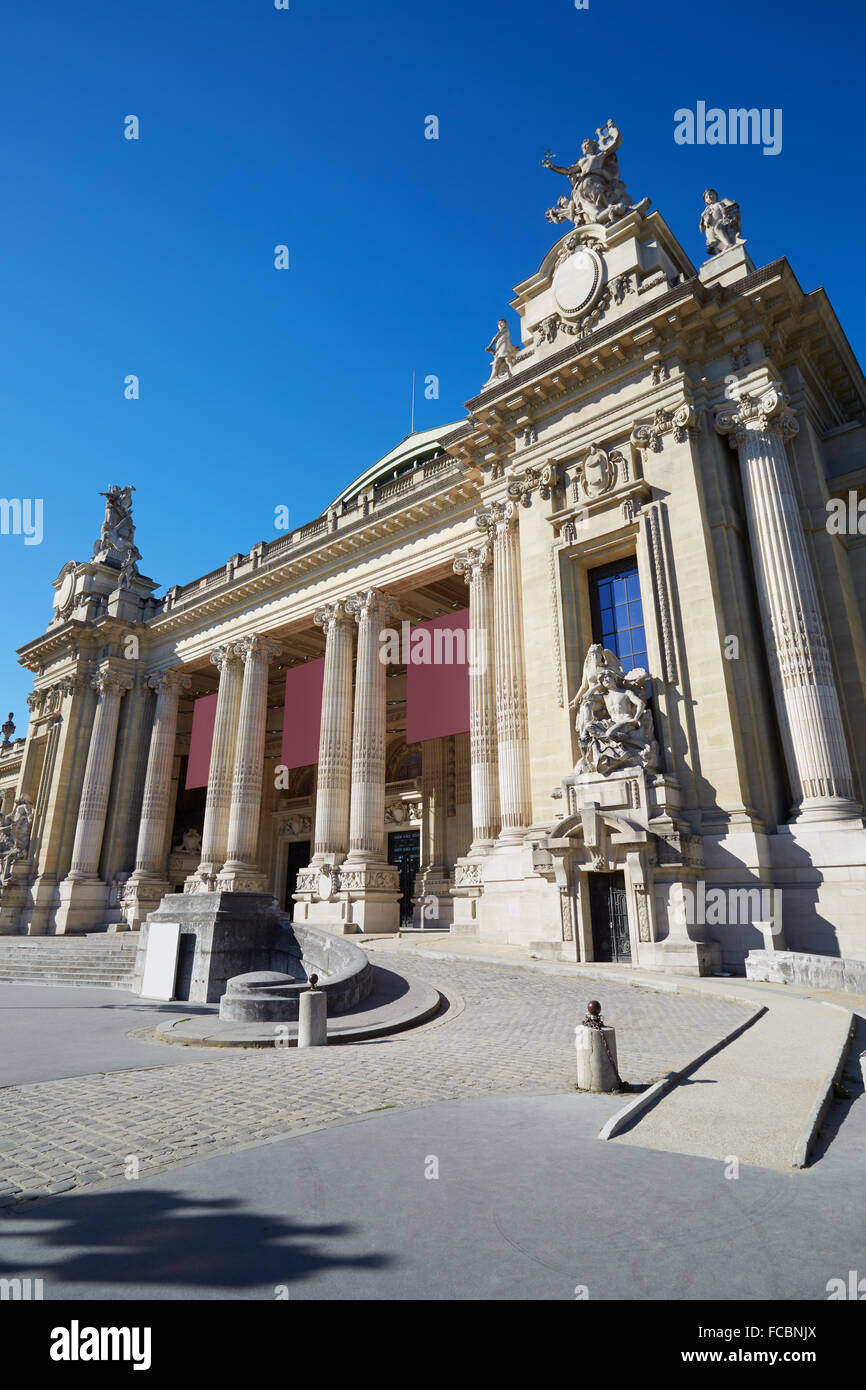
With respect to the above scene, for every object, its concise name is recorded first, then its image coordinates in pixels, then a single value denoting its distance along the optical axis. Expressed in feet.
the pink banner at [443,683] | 83.10
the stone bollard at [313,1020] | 30.01
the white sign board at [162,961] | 46.98
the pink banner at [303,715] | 101.04
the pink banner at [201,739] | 115.03
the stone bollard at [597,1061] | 20.93
